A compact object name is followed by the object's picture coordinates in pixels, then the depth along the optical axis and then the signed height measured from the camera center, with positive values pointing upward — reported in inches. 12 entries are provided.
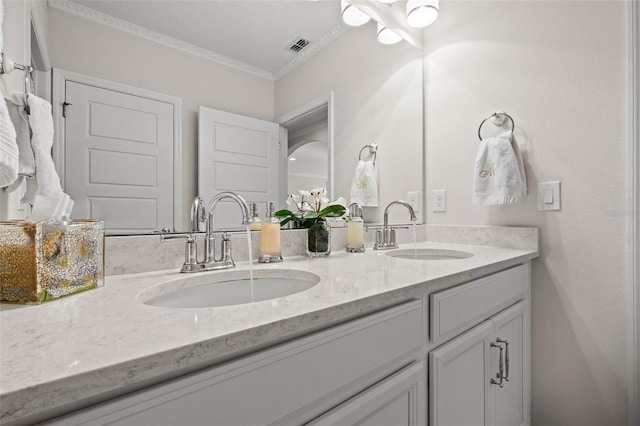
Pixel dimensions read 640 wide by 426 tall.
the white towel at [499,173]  51.8 +6.8
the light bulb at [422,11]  61.6 +39.8
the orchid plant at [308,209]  44.9 +0.6
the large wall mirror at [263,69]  32.3 +19.0
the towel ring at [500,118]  55.4 +17.2
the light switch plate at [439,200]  65.2 +2.8
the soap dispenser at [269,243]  40.1 -3.8
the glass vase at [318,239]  45.0 -3.7
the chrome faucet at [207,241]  33.9 -3.1
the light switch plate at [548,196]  50.5 +2.8
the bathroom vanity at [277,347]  13.7 -8.1
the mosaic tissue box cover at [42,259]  20.6 -3.2
